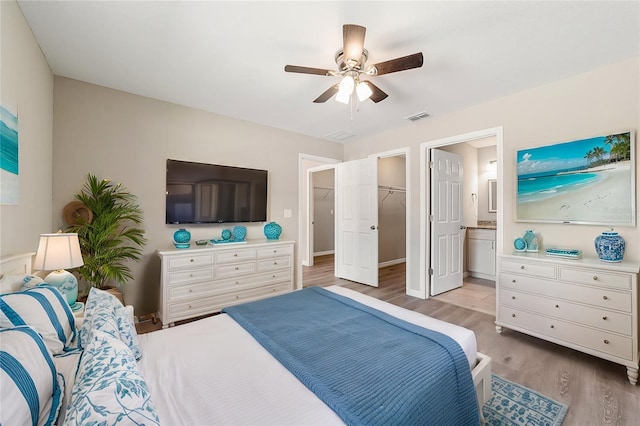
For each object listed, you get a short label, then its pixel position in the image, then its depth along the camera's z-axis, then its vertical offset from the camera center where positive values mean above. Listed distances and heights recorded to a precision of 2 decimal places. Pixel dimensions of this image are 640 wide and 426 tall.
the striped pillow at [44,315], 1.01 -0.41
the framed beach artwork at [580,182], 2.23 +0.31
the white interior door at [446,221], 3.77 -0.08
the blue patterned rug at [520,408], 1.61 -1.22
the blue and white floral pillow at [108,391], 0.61 -0.45
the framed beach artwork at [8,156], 1.38 +0.32
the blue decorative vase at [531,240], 2.69 -0.25
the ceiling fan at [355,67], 1.66 +1.05
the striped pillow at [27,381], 0.67 -0.46
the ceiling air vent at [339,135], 4.32 +1.32
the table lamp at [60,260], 1.69 -0.29
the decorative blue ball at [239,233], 3.48 -0.24
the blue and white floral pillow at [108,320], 1.09 -0.45
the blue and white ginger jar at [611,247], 2.16 -0.25
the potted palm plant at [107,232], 2.44 -0.17
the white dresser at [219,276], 2.76 -0.71
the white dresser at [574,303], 1.98 -0.73
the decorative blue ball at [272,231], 3.64 -0.22
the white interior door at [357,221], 4.29 -0.10
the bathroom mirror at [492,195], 4.96 +0.38
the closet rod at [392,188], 5.70 +0.59
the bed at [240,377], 0.93 -0.68
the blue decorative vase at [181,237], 3.05 -0.25
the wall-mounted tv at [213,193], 3.14 +0.27
